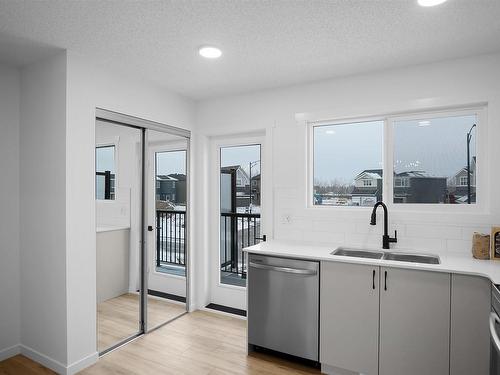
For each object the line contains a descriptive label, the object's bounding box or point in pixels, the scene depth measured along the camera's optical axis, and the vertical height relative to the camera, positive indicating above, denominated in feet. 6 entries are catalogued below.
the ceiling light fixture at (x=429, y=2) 5.92 +3.52
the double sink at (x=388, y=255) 8.70 -2.06
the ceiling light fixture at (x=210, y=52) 7.94 +3.46
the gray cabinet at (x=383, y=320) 7.06 -3.29
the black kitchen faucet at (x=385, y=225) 9.10 -1.19
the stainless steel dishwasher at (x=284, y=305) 8.43 -3.40
